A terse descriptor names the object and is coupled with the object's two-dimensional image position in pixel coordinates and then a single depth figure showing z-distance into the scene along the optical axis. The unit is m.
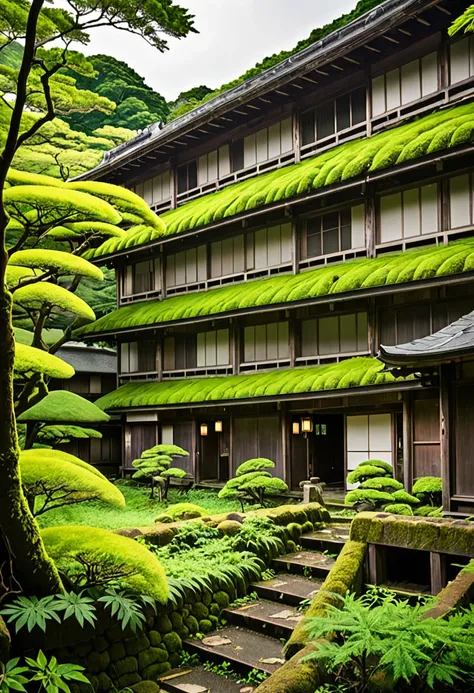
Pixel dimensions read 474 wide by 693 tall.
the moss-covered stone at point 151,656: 7.61
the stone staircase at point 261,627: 7.54
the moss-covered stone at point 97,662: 7.02
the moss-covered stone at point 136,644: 7.51
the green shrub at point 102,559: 7.16
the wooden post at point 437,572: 7.28
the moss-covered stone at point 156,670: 7.61
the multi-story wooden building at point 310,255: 17.16
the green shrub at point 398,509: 12.10
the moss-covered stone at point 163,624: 7.98
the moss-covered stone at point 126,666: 7.32
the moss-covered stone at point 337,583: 6.70
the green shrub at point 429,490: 14.30
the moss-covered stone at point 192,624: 8.41
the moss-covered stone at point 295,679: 5.61
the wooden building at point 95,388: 28.25
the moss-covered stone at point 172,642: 8.00
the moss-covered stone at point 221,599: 9.02
